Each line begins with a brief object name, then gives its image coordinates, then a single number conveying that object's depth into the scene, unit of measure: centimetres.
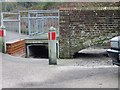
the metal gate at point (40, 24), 1486
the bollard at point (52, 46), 880
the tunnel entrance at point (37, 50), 1434
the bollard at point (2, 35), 1048
